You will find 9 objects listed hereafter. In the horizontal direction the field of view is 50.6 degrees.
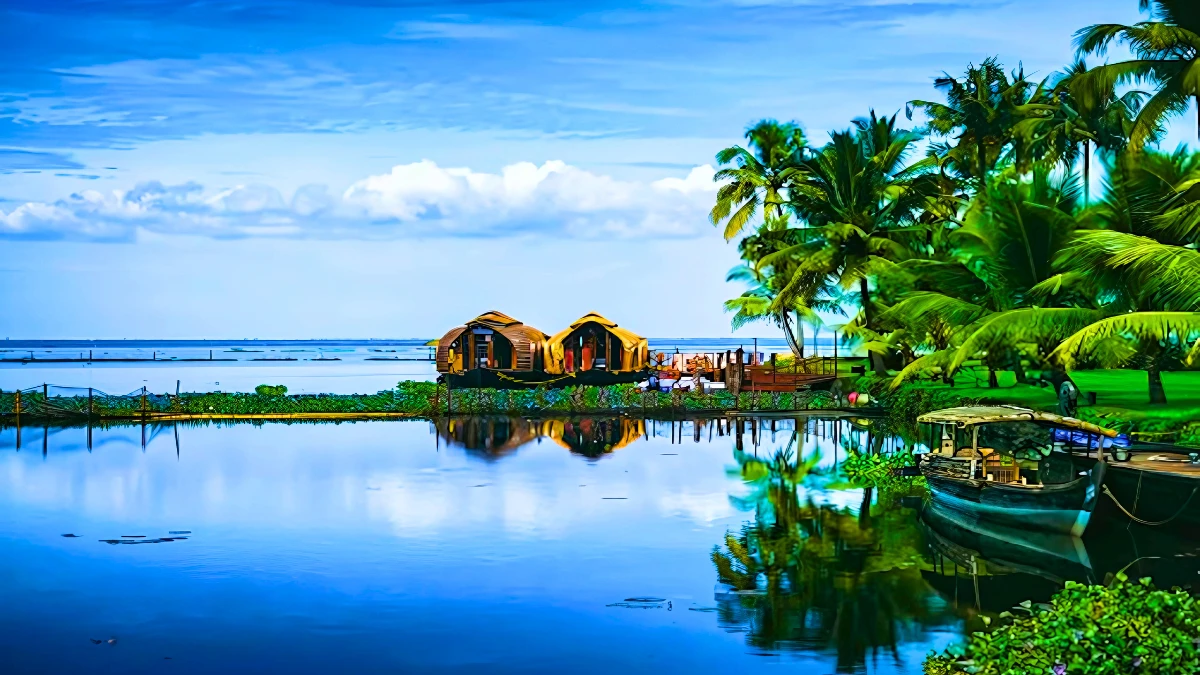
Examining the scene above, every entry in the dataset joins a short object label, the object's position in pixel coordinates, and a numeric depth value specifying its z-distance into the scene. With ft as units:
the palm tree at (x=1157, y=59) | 79.00
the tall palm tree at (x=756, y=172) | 156.56
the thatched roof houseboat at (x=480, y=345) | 166.50
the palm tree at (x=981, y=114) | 129.49
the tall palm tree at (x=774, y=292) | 144.56
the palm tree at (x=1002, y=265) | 94.48
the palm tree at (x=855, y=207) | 130.93
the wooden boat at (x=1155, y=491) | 56.49
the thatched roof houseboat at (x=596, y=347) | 171.63
